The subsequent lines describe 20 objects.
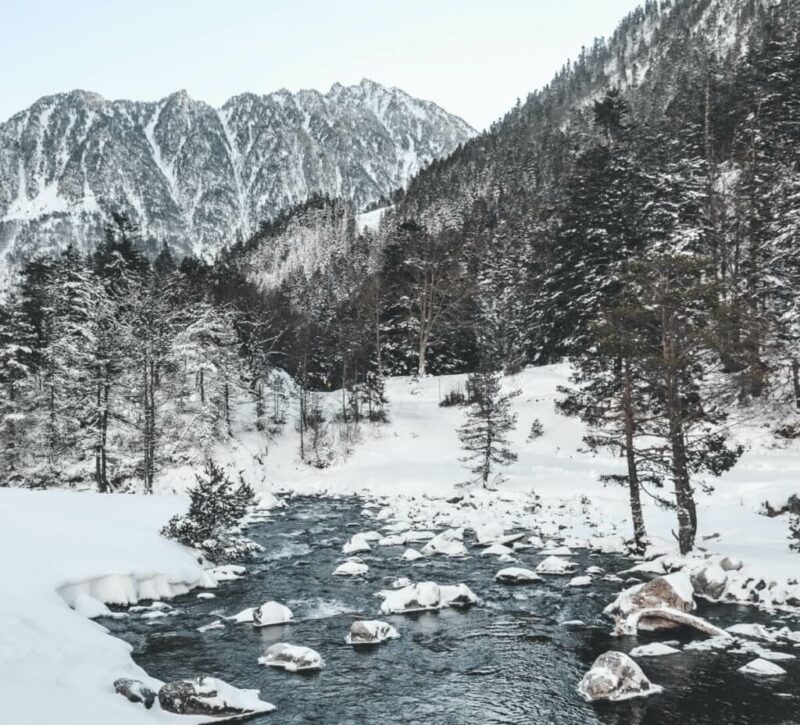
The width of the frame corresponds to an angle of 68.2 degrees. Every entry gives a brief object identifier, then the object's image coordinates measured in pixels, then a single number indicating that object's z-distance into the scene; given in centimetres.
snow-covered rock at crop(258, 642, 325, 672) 1170
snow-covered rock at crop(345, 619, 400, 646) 1312
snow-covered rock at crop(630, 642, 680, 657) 1205
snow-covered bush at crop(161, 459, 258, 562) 2061
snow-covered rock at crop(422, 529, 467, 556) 2138
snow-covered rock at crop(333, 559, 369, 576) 1886
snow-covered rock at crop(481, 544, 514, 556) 2100
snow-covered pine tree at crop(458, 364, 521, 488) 3316
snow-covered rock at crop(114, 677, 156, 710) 930
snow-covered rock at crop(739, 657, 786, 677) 1089
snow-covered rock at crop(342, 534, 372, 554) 2201
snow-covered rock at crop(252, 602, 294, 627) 1437
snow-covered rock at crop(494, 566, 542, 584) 1759
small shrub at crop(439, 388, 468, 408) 4750
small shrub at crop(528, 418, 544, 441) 3941
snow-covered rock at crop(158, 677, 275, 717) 948
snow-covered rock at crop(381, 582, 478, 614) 1531
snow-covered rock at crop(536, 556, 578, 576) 1853
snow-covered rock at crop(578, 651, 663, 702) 1024
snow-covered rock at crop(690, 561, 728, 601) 1534
